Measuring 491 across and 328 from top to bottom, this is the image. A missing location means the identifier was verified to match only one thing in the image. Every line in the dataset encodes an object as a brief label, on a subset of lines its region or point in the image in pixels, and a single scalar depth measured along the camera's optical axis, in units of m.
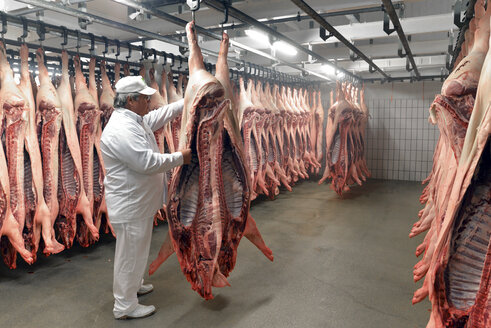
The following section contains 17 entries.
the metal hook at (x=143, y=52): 4.42
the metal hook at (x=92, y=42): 3.85
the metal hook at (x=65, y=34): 3.62
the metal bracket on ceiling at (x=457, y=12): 2.92
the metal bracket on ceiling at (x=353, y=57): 4.94
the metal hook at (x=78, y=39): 3.75
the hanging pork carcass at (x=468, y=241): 1.31
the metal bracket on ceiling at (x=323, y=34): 3.78
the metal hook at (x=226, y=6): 2.75
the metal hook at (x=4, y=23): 3.18
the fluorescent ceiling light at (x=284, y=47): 4.63
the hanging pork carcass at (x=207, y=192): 2.36
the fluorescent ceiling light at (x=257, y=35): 4.26
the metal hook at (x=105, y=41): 4.06
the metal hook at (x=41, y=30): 3.49
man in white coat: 2.75
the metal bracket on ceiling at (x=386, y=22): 3.28
